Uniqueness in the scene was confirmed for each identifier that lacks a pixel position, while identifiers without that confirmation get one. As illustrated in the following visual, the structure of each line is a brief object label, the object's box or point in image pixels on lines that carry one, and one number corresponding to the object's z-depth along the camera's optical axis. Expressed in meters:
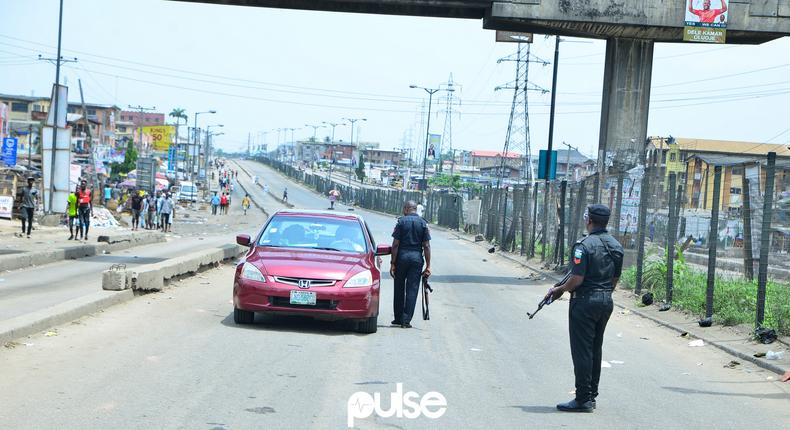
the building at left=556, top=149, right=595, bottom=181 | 107.86
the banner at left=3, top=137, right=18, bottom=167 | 53.12
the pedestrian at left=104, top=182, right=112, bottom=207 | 69.11
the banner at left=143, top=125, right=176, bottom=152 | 106.51
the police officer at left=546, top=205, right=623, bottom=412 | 8.01
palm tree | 155.88
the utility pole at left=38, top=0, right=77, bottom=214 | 35.66
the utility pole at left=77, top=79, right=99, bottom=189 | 59.04
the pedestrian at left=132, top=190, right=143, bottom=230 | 45.81
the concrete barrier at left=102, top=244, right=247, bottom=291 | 14.01
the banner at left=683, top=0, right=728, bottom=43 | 20.72
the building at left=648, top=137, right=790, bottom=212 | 13.24
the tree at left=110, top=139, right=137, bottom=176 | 116.12
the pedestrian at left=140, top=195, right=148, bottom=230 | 49.33
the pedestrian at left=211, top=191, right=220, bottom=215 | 72.31
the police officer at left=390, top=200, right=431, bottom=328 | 13.20
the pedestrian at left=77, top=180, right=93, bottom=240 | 30.55
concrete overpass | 20.95
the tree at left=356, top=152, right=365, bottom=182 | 158.88
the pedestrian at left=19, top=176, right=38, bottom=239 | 29.44
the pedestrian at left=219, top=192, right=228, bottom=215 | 73.19
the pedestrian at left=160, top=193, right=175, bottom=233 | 44.91
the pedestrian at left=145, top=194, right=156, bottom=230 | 48.50
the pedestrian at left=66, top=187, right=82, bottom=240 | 31.19
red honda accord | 11.71
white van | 89.55
